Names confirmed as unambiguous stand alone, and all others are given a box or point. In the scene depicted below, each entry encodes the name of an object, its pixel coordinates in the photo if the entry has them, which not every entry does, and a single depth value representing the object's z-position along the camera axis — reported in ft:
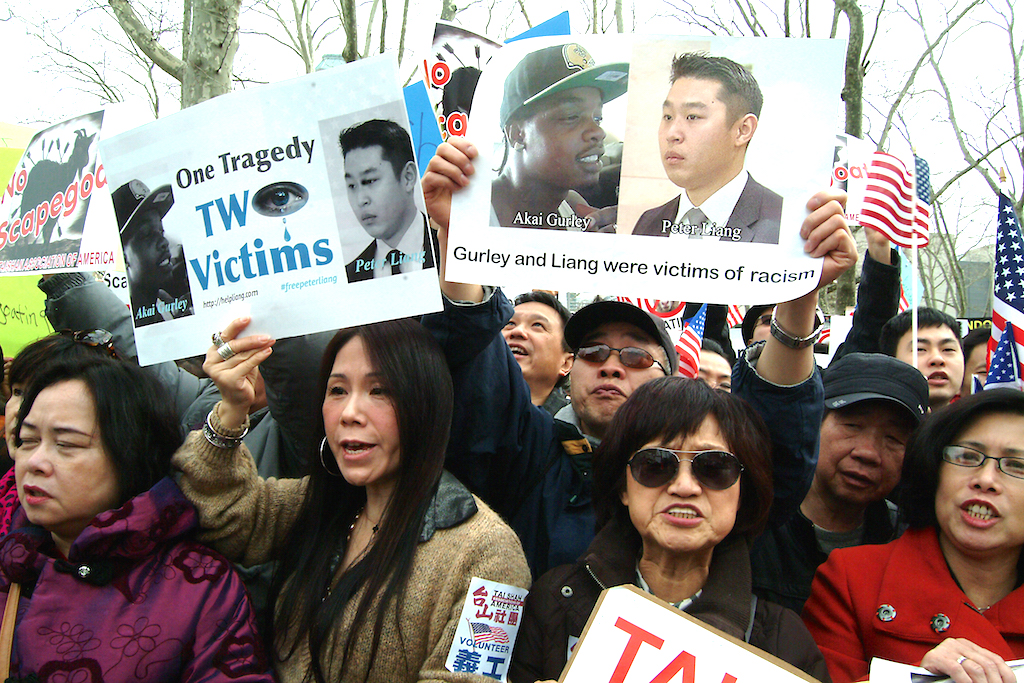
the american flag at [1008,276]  8.94
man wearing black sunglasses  7.17
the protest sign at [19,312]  15.46
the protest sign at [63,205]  10.28
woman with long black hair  6.61
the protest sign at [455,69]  8.54
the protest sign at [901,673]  5.31
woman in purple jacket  6.33
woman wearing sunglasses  6.47
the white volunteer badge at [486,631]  6.44
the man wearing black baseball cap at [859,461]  8.41
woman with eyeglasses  6.53
